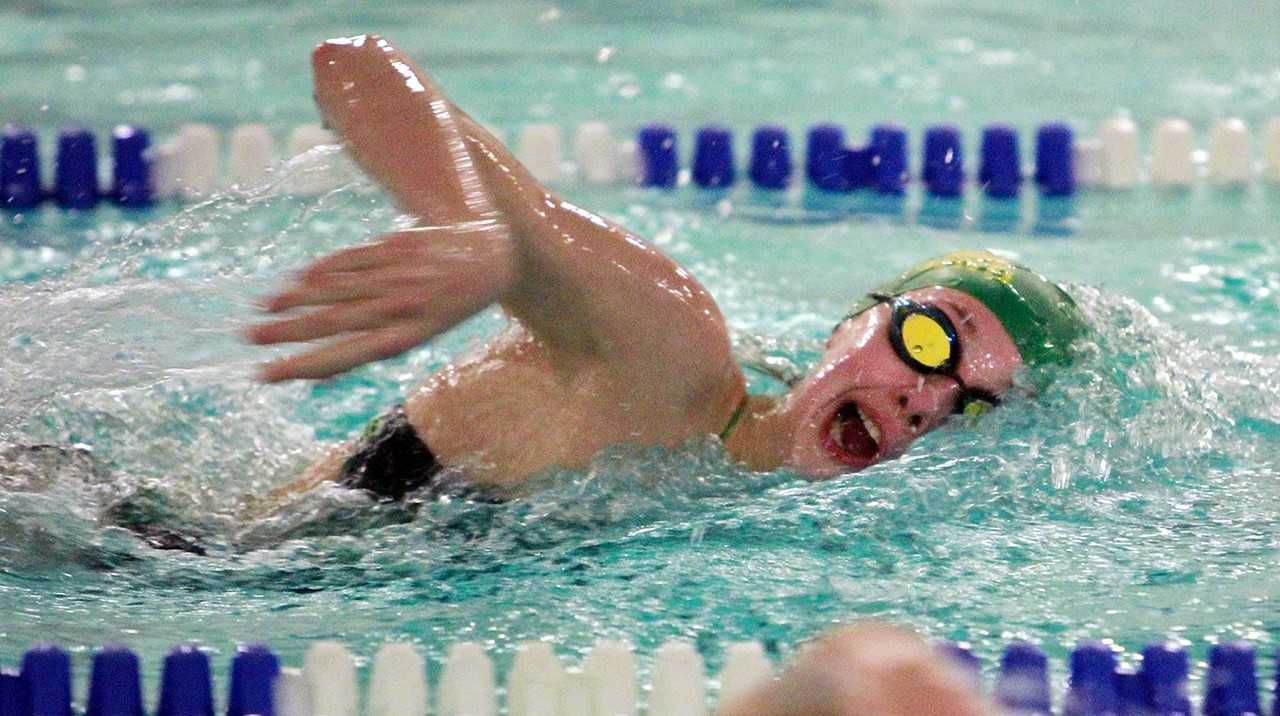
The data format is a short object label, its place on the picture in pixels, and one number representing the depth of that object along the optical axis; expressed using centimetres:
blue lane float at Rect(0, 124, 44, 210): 965
